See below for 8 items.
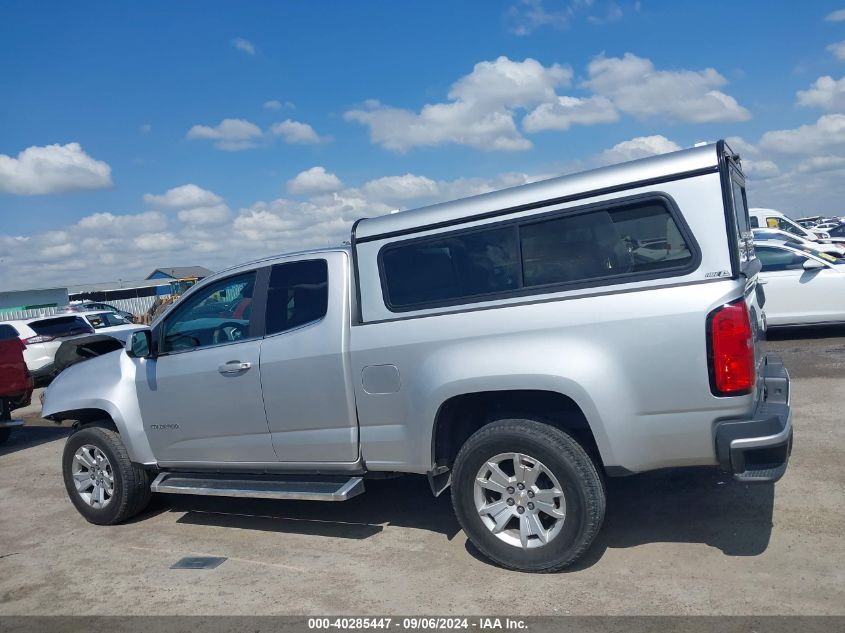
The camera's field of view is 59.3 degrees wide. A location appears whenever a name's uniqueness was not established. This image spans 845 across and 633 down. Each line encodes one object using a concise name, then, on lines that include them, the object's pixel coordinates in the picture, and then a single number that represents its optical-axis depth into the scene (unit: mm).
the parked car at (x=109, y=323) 17047
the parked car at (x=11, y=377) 9984
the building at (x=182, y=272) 81312
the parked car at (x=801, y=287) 11641
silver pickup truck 3939
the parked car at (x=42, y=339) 14906
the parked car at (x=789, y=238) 14461
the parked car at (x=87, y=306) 31342
